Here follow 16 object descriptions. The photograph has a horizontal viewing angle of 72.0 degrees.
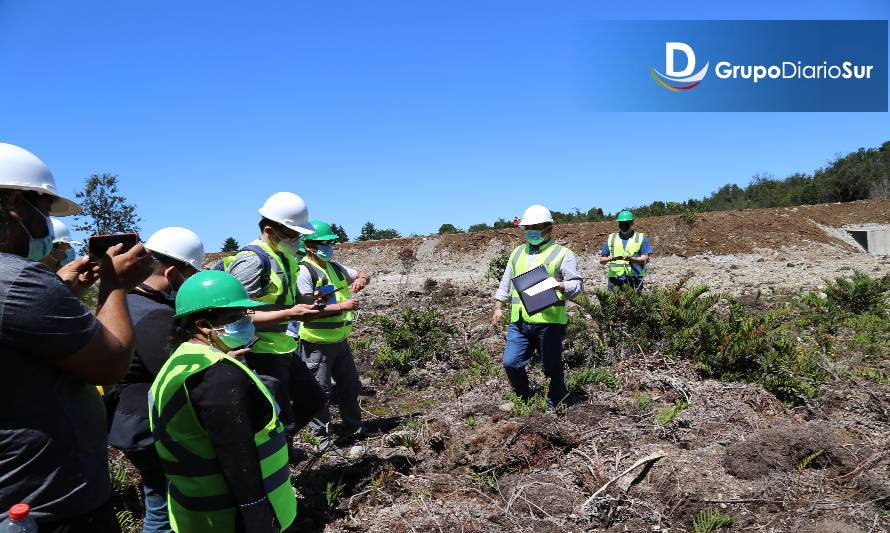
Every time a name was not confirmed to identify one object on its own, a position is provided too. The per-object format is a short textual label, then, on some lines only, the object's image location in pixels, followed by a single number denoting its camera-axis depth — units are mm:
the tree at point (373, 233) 34031
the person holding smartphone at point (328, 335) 4980
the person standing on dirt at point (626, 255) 8141
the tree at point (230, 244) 34000
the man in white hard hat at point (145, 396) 2650
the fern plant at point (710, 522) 3217
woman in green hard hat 2119
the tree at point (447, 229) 34000
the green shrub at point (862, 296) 8984
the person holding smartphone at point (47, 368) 1781
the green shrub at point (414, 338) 7539
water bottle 1707
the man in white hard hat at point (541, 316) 5035
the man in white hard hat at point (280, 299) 3691
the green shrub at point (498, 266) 12945
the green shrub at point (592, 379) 5668
